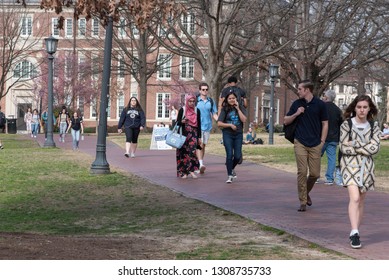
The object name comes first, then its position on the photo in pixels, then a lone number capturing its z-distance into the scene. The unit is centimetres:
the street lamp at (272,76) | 3553
